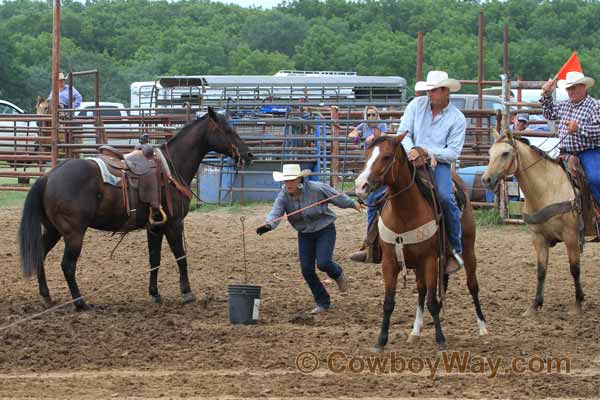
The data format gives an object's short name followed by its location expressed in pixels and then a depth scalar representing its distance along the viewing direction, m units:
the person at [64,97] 31.97
